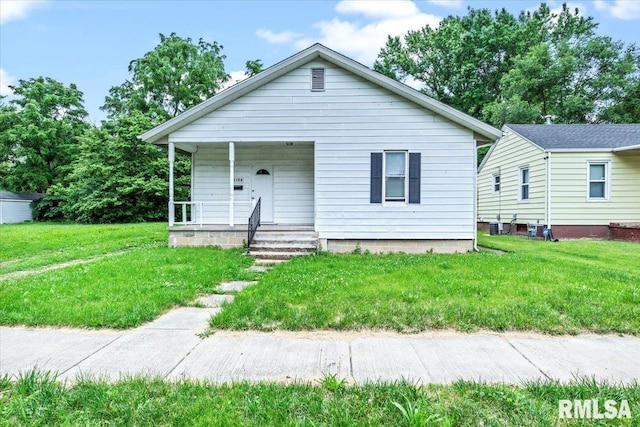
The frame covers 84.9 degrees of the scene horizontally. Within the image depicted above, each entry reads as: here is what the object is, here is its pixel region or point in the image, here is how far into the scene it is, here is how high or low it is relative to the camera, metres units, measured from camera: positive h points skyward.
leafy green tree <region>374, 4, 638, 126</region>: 21.31 +10.01
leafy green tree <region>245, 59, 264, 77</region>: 29.41 +11.92
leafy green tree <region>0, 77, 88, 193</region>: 28.58 +5.84
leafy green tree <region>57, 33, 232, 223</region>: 21.31 +1.84
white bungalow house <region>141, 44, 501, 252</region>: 9.30 +1.69
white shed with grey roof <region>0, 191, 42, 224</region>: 24.52 -0.10
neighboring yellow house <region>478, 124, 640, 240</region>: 12.09 +0.80
